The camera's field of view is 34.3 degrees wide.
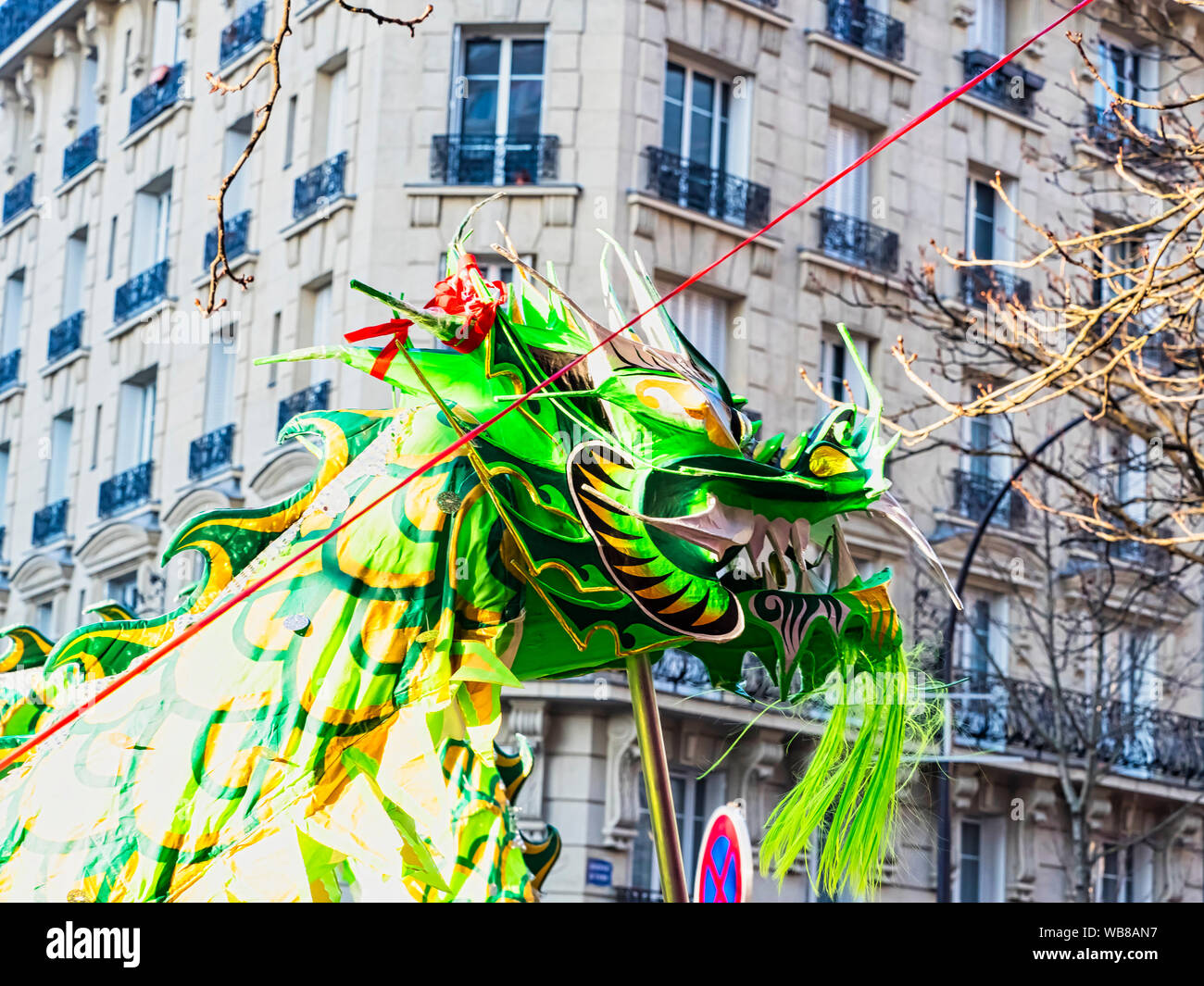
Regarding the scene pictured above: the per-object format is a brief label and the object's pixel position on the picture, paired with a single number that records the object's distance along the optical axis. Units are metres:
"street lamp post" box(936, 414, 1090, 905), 16.75
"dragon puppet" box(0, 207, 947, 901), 4.86
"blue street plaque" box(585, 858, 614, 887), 20.23
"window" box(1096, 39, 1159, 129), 25.80
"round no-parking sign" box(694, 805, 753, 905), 9.51
